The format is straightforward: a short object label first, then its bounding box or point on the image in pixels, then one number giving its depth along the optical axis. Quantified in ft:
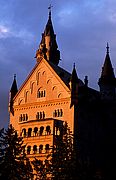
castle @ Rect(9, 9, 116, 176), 299.99
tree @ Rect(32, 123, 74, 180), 191.72
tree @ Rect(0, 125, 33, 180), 202.69
